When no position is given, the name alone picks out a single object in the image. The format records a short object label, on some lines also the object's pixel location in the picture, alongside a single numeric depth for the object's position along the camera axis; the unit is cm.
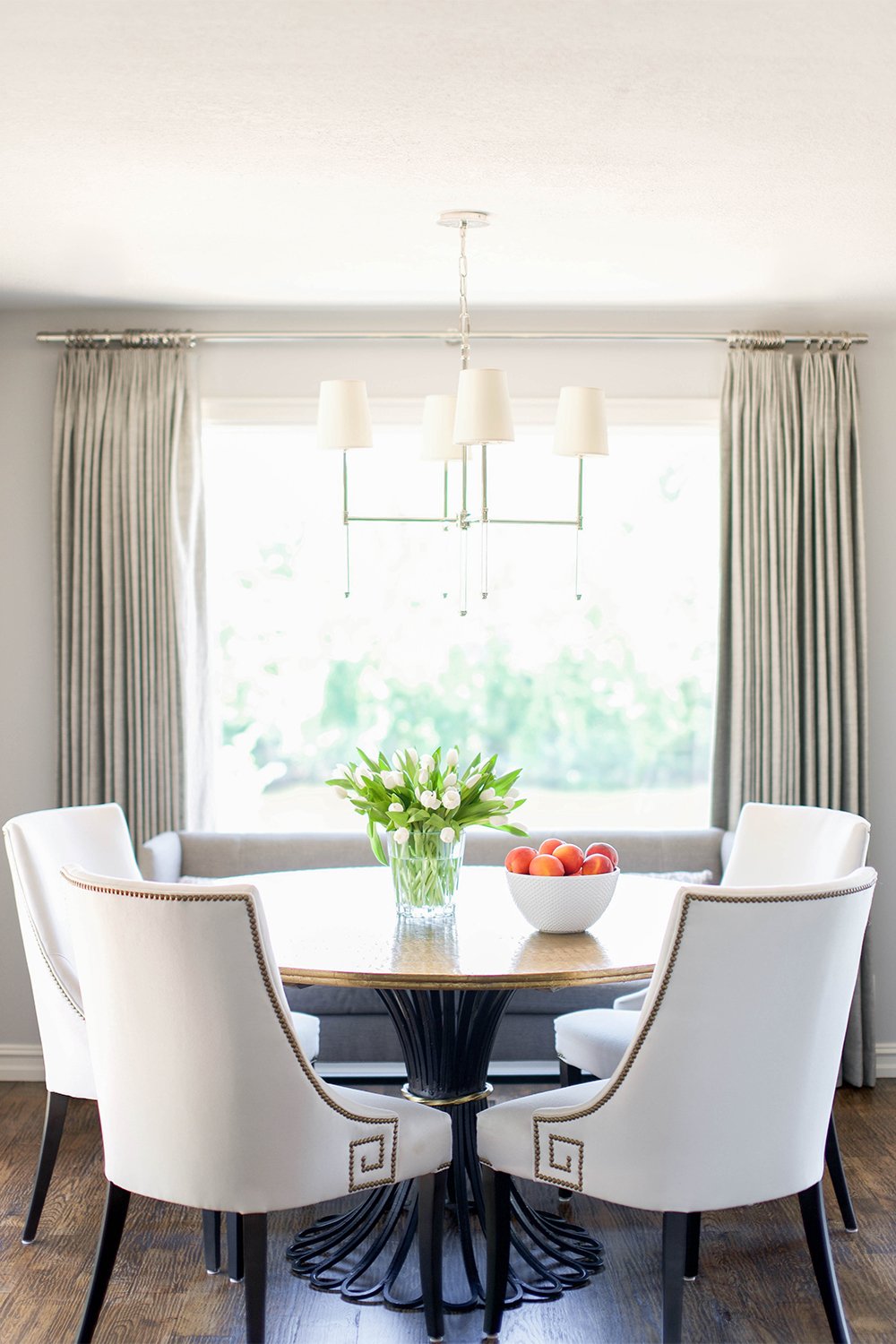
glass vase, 290
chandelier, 292
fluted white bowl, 280
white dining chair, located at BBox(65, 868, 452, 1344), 223
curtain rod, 445
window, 521
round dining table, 250
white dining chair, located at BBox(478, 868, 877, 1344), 221
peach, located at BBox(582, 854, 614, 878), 286
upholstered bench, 412
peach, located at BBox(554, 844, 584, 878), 284
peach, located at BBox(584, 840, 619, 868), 291
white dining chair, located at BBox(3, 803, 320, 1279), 296
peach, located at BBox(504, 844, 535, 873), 285
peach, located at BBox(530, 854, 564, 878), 281
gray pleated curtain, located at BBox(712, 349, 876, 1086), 450
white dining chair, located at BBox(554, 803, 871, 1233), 316
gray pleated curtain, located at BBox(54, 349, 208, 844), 446
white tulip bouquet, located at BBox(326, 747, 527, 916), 288
